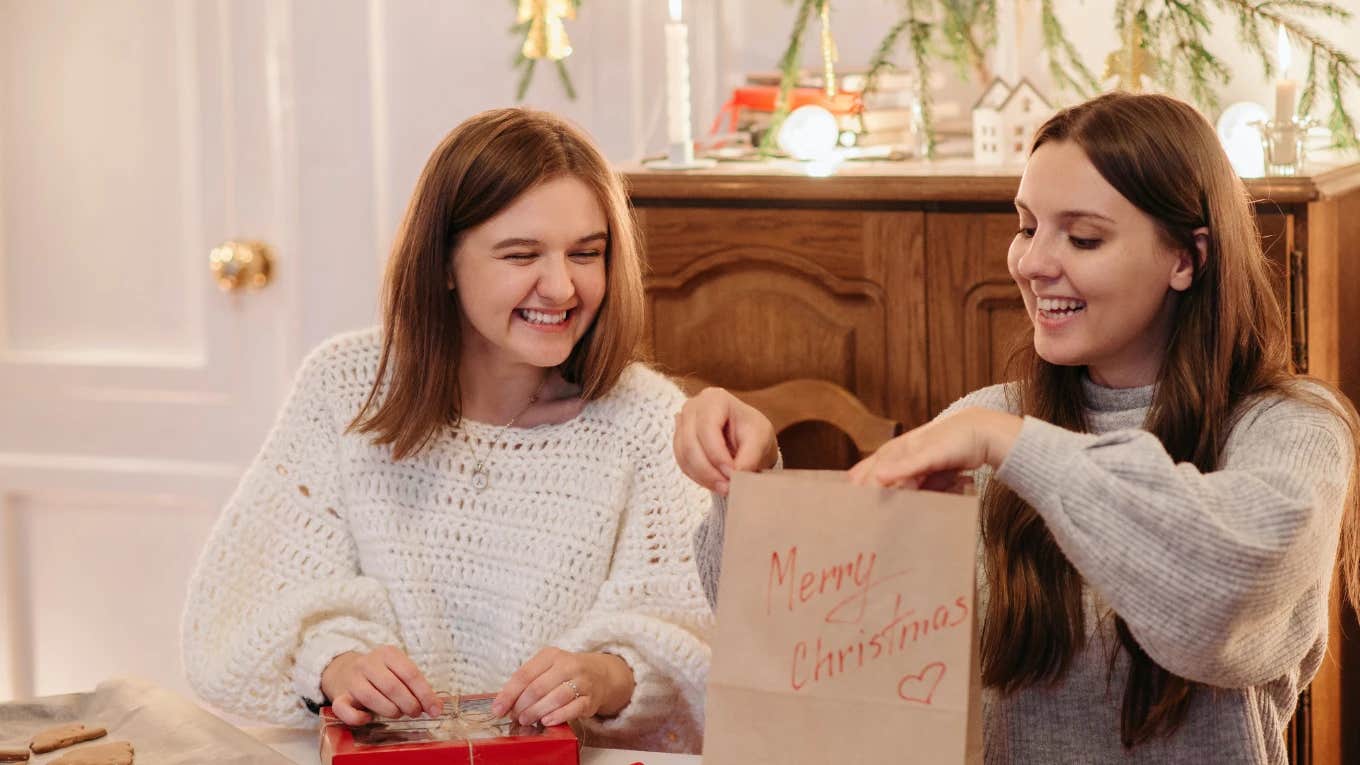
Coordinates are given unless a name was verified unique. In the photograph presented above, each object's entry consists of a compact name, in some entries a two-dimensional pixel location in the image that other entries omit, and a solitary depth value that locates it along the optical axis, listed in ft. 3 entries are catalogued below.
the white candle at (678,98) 8.35
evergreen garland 7.64
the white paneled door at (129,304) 10.71
